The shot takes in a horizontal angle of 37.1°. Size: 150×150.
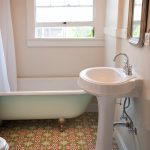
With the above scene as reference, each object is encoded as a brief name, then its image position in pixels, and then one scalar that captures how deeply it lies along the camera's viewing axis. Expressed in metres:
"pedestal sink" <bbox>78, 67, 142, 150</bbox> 1.74
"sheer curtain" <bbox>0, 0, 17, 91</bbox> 3.17
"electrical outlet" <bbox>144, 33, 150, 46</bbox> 1.69
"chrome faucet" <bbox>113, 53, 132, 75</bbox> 2.05
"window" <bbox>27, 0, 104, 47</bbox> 3.44
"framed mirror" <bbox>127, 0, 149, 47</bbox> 1.79
